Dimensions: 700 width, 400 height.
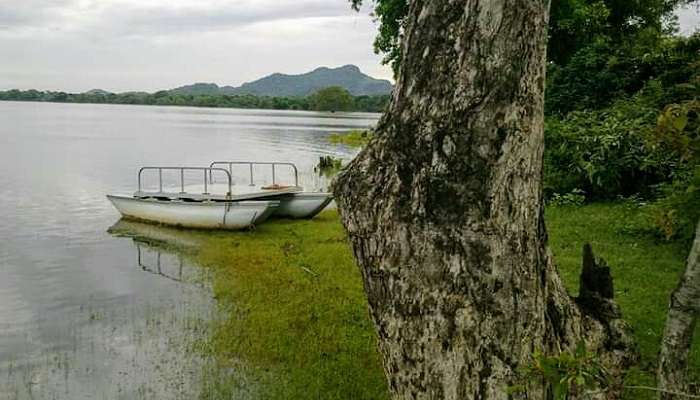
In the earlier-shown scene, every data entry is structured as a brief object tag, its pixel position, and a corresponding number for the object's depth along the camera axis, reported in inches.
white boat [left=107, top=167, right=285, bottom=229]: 658.8
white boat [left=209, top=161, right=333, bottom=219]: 709.0
